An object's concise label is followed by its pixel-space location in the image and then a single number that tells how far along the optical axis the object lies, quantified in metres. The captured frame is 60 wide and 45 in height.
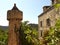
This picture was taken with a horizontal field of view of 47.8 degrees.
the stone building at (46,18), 8.72
